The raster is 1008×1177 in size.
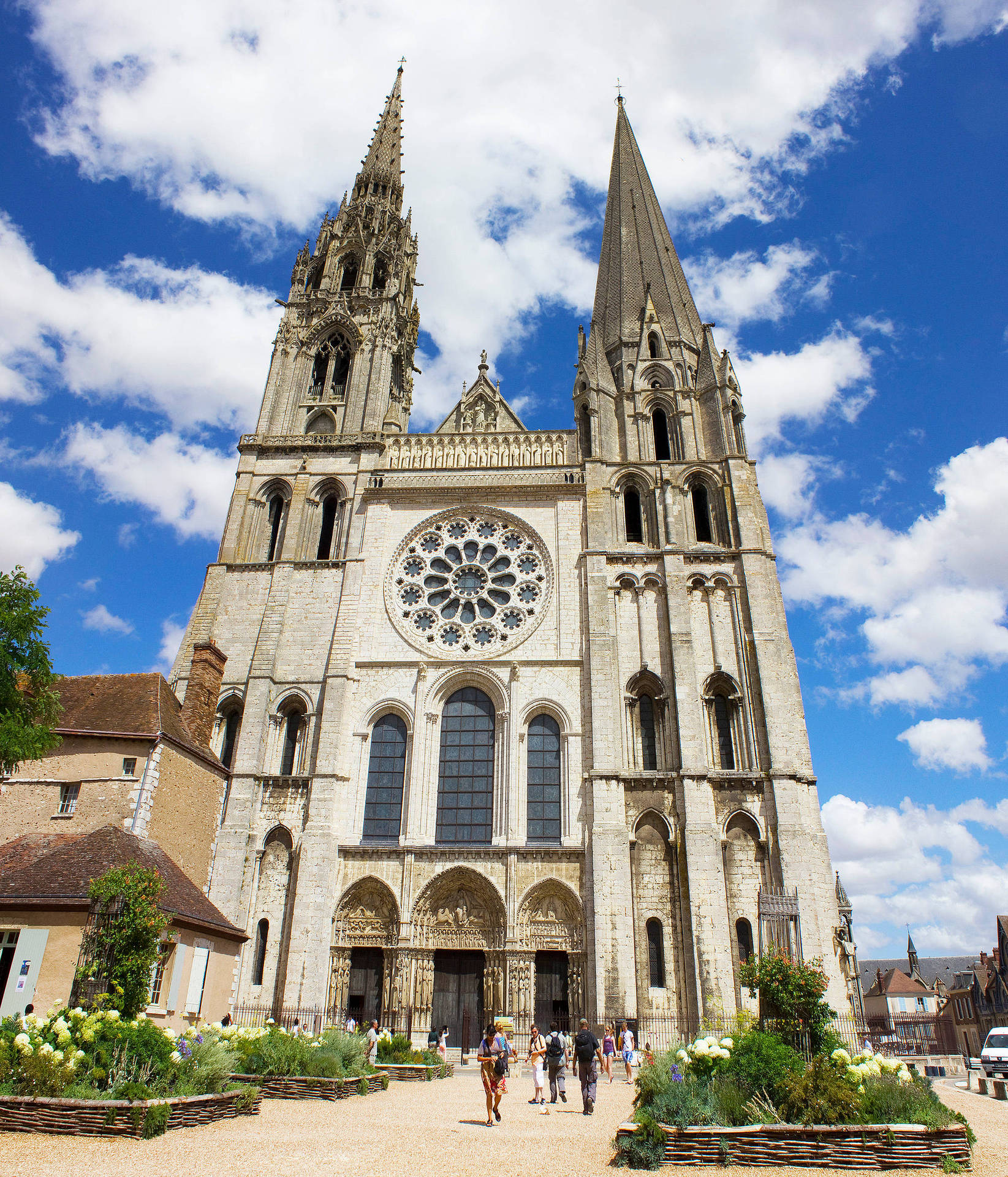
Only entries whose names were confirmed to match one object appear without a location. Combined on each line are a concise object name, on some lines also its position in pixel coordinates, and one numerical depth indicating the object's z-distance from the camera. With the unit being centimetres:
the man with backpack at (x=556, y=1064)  1280
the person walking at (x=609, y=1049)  1731
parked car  2081
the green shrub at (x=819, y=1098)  866
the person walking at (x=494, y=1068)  1052
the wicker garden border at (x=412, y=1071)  1566
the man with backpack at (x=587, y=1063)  1152
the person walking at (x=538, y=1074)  1265
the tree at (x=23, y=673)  1493
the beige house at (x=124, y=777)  1809
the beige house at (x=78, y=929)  1423
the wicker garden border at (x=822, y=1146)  817
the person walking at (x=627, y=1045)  1720
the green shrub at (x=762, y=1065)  948
